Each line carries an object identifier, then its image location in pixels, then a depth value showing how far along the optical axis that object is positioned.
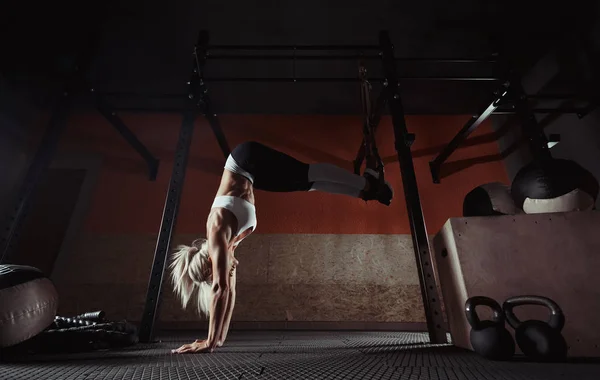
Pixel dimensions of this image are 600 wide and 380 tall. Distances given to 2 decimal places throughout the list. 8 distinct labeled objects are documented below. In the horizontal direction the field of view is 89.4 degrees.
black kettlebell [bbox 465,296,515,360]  1.62
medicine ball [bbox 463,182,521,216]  2.88
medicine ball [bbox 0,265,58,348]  1.72
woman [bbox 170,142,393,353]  2.62
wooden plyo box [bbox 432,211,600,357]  1.79
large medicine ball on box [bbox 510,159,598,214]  2.29
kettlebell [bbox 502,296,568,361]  1.52
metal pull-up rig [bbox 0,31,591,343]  2.66
